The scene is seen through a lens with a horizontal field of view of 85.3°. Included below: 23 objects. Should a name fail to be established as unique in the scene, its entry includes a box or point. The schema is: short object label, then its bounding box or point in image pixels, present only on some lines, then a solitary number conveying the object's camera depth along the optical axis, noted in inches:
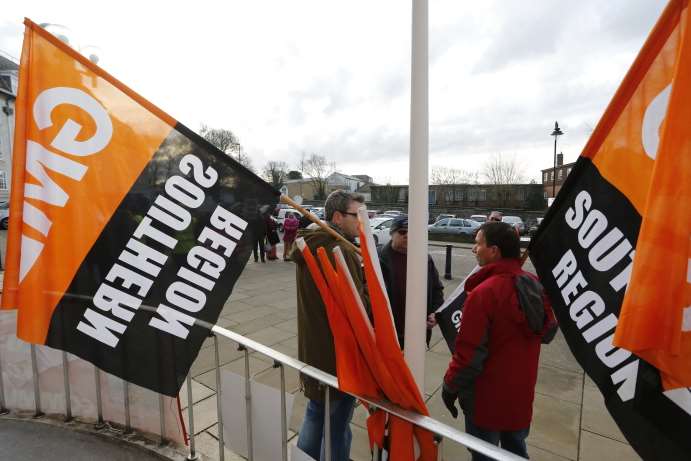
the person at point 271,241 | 465.2
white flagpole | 67.4
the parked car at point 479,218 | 1167.6
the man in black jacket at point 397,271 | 113.7
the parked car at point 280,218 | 963.5
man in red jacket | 75.3
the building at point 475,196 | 1920.5
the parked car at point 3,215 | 896.3
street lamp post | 959.6
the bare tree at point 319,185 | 2844.5
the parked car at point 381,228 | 614.3
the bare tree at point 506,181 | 2096.5
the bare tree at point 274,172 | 2600.9
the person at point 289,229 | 451.5
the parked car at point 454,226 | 970.1
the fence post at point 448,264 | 383.5
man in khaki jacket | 83.7
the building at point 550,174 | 1929.1
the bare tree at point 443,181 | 2444.1
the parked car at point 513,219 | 1069.0
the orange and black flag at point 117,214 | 79.7
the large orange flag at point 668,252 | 44.1
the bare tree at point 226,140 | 1860.2
